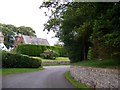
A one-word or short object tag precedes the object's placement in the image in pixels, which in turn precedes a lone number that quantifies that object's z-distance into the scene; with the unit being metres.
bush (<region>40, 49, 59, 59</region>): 29.34
